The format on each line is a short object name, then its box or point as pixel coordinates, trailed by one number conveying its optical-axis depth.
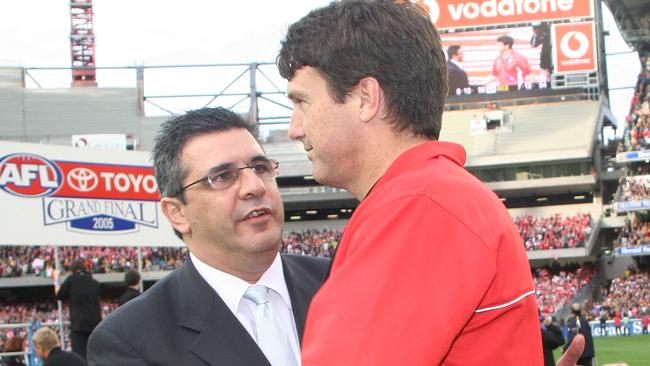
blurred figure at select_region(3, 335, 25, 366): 9.28
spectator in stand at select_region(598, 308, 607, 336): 37.09
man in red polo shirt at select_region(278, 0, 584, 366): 1.56
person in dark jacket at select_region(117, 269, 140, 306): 8.87
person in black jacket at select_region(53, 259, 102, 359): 9.66
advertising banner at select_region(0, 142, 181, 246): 12.76
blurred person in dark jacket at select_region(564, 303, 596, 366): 14.14
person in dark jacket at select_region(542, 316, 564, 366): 11.09
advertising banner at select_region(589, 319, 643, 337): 37.06
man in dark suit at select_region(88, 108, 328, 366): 2.81
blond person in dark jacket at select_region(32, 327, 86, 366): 7.81
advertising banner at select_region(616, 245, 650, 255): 45.62
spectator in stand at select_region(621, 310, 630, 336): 37.00
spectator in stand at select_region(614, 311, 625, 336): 37.00
